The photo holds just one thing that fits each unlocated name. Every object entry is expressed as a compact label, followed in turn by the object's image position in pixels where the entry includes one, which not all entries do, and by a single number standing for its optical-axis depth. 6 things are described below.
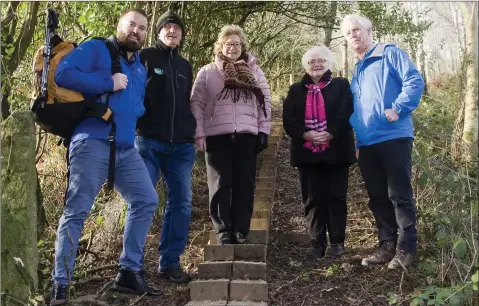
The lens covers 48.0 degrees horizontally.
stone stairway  4.01
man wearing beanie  4.44
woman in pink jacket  4.58
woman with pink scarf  4.86
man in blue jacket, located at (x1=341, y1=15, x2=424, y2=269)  4.38
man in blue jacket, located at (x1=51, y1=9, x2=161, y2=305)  3.72
